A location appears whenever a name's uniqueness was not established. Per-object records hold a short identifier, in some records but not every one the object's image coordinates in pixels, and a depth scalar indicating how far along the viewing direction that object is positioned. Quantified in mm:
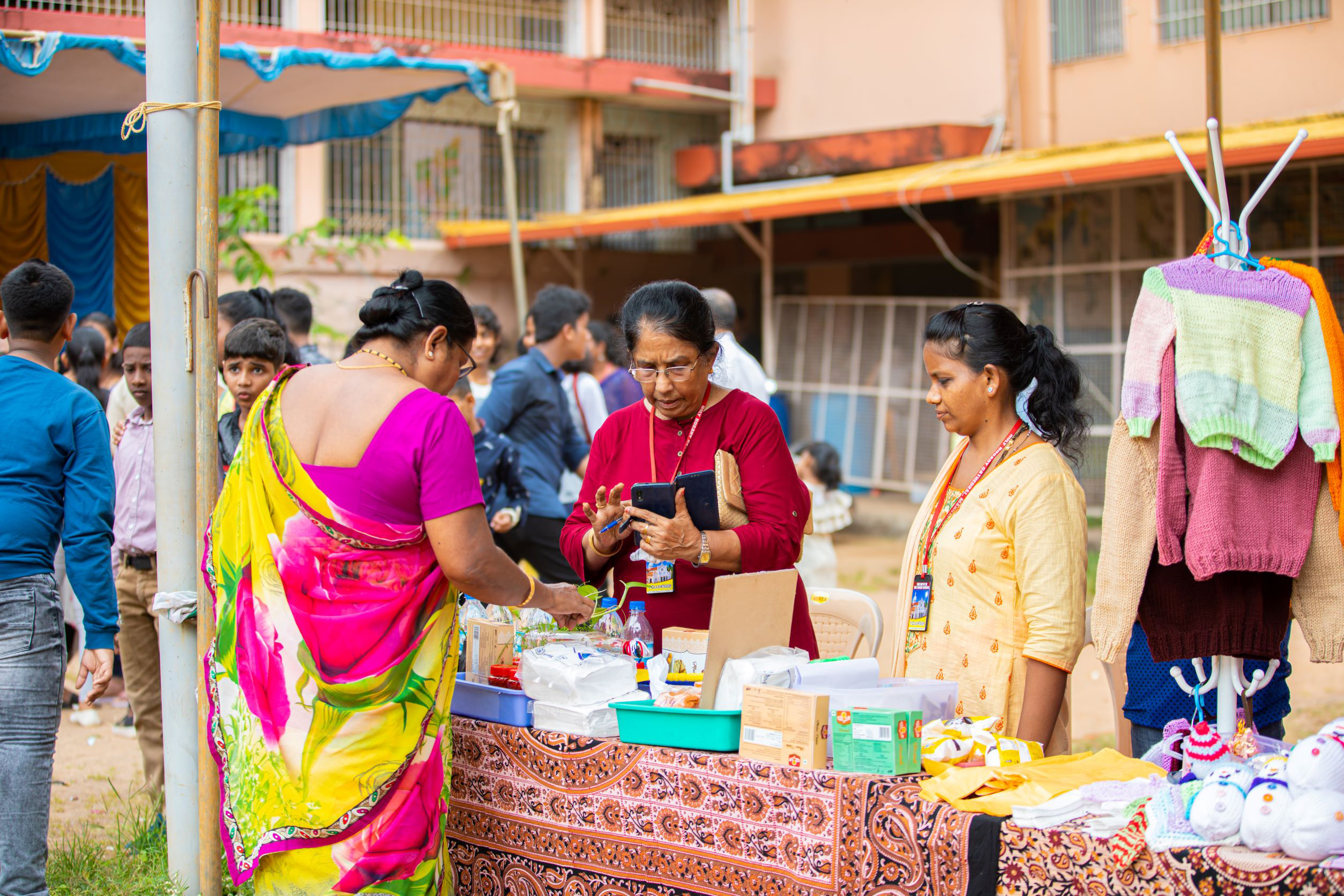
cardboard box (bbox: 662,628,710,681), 2754
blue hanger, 2410
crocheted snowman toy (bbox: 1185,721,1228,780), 2078
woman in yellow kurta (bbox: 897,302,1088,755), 2541
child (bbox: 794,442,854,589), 5848
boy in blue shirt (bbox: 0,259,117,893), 2938
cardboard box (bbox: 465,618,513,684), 3018
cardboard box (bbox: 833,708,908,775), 2236
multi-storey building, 10180
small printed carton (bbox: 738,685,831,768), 2293
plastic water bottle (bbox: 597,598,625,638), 3033
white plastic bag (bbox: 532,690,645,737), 2619
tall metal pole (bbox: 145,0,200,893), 2959
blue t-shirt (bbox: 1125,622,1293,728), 2809
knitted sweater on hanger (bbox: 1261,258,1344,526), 2291
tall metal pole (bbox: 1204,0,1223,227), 4066
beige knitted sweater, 2354
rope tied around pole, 2934
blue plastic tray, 2758
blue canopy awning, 5547
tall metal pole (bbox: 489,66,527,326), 6664
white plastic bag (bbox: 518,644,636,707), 2635
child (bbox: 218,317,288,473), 3820
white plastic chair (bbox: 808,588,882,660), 3674
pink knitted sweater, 2303
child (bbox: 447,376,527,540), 5082
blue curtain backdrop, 6707
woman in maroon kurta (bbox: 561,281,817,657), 2900
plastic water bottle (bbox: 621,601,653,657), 2988
